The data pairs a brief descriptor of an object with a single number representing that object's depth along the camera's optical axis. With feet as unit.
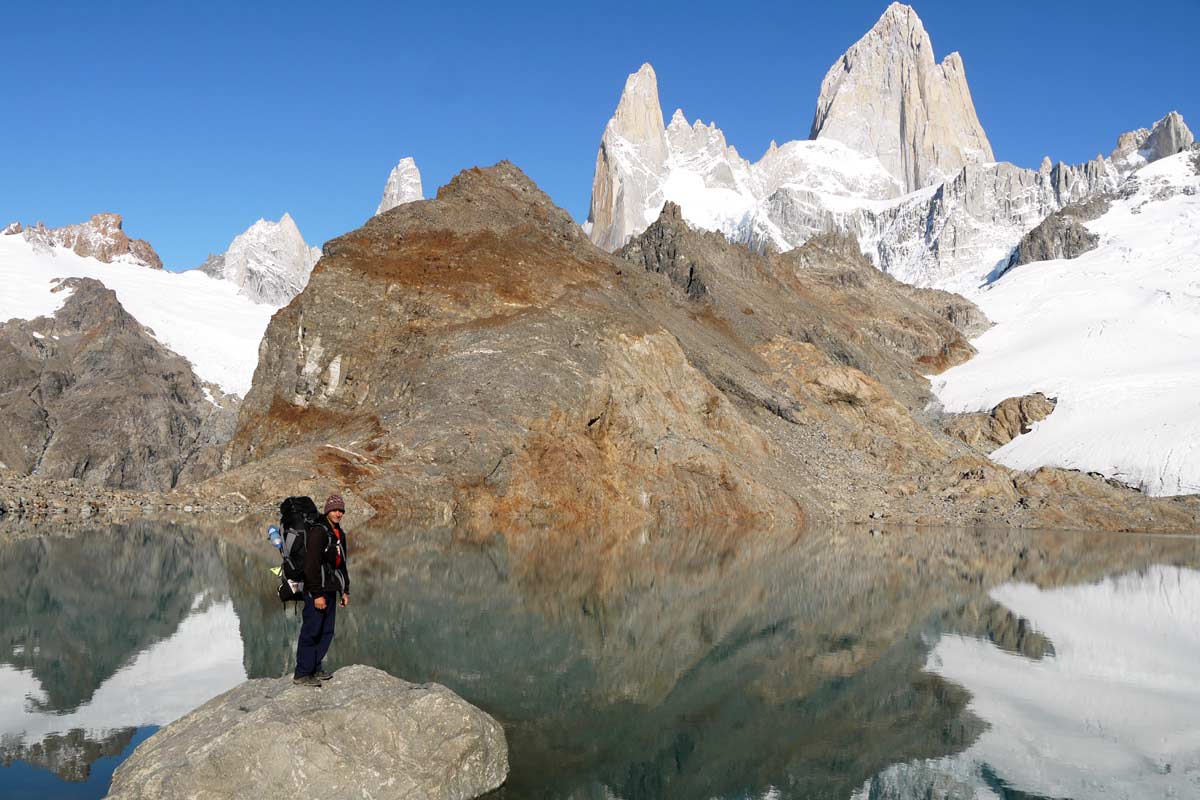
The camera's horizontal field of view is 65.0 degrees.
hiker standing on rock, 39.01
